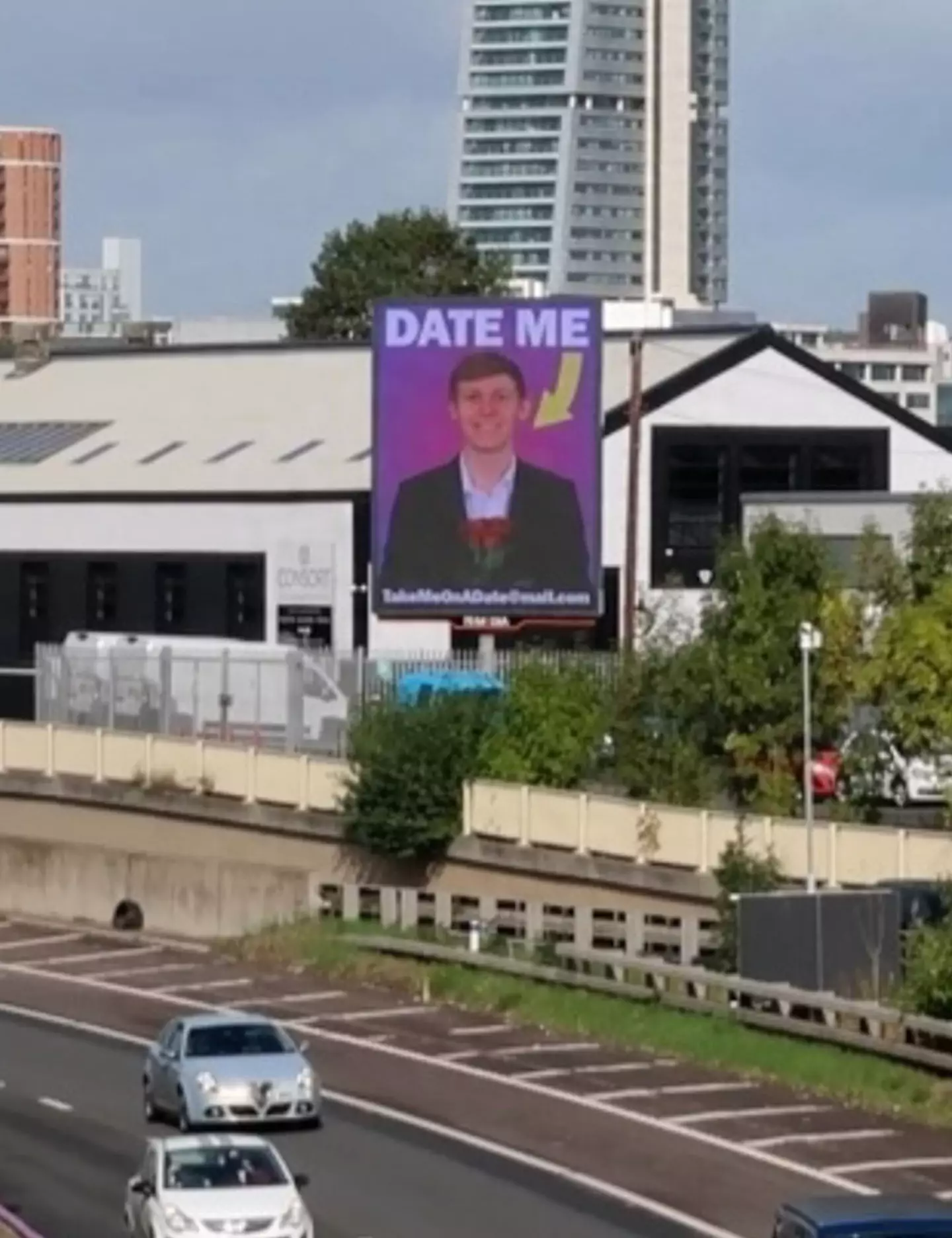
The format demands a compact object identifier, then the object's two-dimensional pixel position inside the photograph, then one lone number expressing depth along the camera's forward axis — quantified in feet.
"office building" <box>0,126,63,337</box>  452.71
